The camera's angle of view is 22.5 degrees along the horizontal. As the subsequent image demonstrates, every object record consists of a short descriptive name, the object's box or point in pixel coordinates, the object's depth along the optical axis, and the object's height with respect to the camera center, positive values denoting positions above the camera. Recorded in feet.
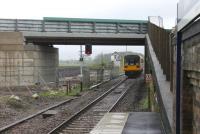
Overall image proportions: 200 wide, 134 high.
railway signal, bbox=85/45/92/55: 155.33 +4.52
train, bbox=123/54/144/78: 205.17 -0.71
